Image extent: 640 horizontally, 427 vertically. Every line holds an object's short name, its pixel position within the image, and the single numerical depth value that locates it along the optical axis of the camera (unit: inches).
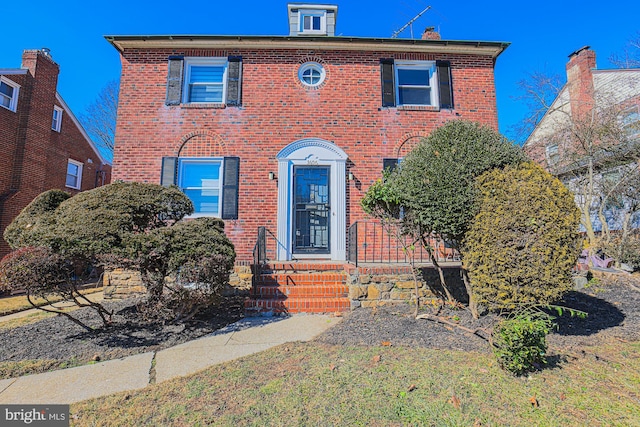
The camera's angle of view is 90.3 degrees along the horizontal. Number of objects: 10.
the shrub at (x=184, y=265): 163.5
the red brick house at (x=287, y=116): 295.4
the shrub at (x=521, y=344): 110.6
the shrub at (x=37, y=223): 158.6
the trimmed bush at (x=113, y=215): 156.3
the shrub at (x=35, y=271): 147.3
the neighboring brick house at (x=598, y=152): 331.3
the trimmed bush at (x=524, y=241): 135.8
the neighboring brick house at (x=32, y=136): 429.1
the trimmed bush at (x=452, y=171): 159.3
